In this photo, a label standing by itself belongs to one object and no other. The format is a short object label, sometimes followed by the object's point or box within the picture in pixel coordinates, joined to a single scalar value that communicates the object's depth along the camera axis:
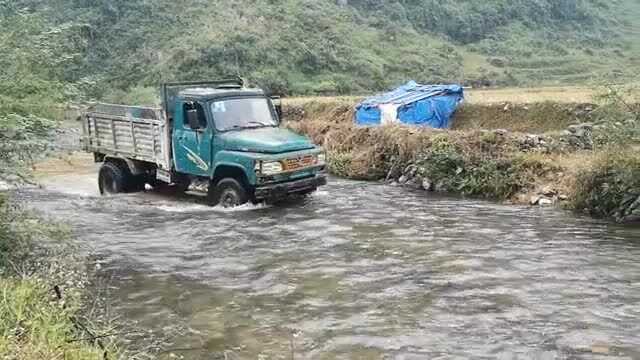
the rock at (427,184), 16.03
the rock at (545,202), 13.65
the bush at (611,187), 11.94
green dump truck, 13.06
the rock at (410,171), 16.77
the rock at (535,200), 13.85
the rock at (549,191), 13.81
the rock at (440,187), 15.76
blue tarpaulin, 20.91
